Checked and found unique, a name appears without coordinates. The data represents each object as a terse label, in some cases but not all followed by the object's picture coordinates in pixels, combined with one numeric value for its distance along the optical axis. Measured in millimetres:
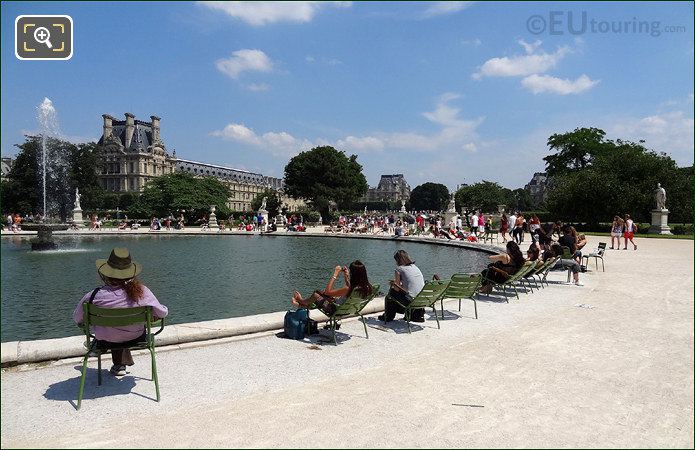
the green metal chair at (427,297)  7738
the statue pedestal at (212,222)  48844
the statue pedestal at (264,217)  43734
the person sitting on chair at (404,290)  7988
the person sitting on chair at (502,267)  10641
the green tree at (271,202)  94994
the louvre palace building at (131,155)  110500
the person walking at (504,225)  26609
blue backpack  7121
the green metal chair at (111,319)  4891
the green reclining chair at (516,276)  10422
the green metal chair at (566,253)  13679
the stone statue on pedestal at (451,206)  41156
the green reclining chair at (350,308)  6945
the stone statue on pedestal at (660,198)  32625
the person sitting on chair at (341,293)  7199
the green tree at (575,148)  60156
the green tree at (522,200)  138712
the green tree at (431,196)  142125
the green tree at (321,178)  69375
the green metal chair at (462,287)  8742
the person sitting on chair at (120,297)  5121
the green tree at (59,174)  62312
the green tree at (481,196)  90312
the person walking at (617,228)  23250
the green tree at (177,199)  59250
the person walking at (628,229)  22938
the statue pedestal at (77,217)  49000
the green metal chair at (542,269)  11931
